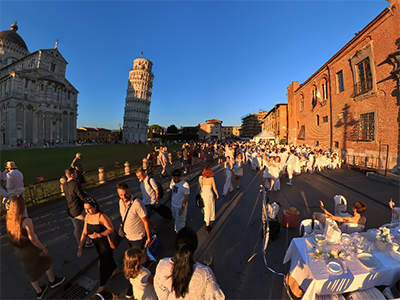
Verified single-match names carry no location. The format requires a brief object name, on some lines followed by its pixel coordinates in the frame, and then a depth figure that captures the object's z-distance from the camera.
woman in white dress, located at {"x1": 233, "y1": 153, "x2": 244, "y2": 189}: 8.82
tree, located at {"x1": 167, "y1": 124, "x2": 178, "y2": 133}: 84.00
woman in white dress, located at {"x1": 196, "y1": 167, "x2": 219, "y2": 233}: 4.75
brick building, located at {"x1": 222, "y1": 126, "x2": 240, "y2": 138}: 137.50
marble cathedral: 42.62
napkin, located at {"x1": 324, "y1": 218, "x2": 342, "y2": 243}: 3.06
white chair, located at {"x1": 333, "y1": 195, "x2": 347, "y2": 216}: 5.17
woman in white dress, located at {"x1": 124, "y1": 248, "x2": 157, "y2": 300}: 1.97
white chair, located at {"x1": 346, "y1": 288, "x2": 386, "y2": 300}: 2.37
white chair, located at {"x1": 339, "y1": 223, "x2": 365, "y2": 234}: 3.86
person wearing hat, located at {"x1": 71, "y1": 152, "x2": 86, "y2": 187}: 5.31
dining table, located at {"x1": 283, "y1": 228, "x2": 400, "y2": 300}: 2.41
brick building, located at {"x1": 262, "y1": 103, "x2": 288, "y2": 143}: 36.25
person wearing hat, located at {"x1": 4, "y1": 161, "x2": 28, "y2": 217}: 5.05
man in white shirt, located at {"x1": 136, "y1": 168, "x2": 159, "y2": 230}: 4.55
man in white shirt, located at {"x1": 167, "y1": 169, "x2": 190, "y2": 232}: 4.26
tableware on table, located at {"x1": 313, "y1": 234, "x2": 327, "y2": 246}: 2.98
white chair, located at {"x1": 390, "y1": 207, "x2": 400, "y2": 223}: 4.17
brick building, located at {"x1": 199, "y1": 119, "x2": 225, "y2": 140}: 99.11
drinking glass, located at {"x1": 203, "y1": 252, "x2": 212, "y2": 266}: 2.25
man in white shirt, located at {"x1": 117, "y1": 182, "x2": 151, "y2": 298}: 3.12
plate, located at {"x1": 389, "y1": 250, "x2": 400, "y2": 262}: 2.67
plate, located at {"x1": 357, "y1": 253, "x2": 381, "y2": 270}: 2.52
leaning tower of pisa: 75.00
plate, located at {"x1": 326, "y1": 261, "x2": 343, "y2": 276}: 2.42
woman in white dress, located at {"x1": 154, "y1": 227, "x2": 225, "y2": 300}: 1.59
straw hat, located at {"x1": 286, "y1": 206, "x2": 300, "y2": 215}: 4.99
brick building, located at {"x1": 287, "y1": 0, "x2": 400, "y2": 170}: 11.58
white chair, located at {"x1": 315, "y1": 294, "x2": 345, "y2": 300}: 2.44
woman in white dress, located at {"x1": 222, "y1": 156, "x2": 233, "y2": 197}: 7.68
